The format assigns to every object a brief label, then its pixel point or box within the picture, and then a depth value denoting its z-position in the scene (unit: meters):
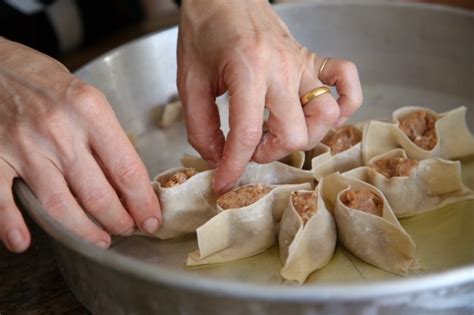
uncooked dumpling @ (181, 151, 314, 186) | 1.01
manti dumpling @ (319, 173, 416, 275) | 0.89
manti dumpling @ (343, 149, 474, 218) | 0.98
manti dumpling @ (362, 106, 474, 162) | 1.07
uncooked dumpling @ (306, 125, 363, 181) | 1.04
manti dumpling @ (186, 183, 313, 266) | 0.92
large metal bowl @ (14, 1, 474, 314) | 0.60
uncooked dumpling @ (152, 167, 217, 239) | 0.97
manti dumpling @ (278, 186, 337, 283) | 0.88
